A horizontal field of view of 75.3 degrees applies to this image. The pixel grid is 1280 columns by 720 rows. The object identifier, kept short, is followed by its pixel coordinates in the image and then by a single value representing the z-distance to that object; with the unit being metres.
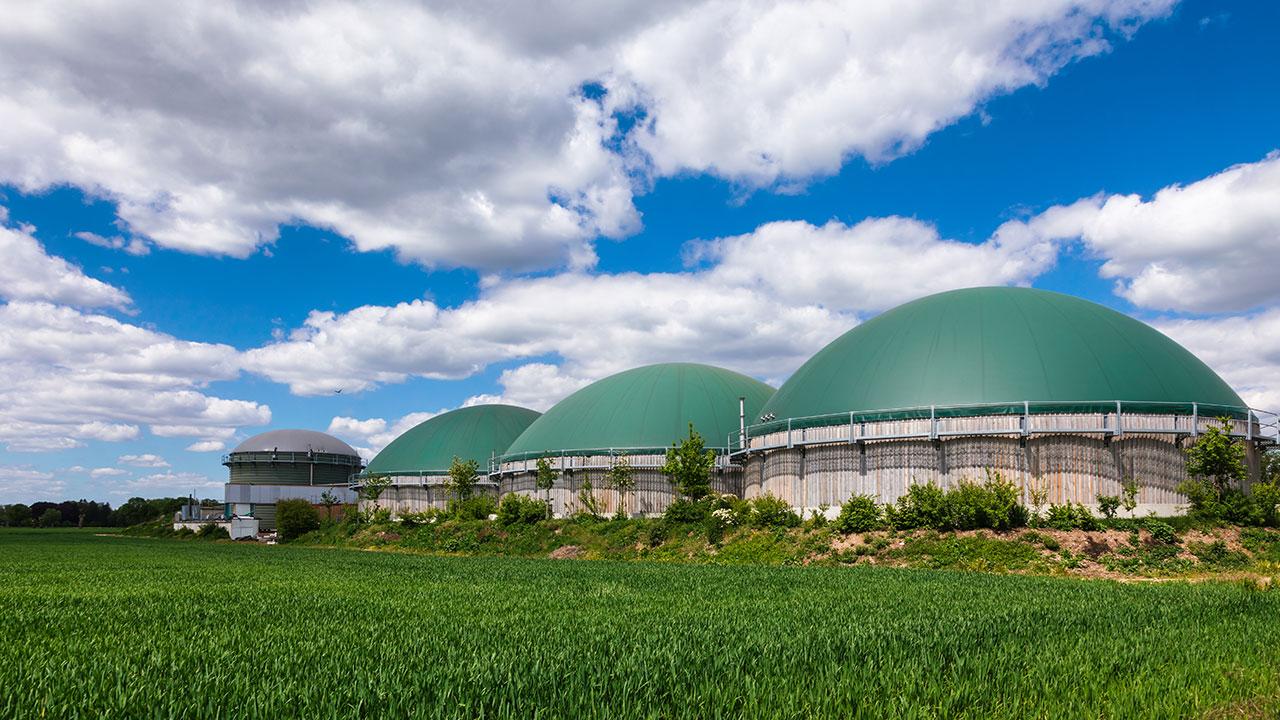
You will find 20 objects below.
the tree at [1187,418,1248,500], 39.28
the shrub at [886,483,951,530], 38.25
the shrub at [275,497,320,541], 79.00
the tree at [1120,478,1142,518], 38.69
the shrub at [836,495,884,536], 39.72
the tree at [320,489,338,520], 94.06
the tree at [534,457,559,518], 62.38
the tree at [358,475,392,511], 82.88
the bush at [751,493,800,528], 43.28
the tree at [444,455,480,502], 75.88
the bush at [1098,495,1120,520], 38.12
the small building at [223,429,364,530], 110.50
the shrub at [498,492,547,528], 60.53
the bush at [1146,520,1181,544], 34.56
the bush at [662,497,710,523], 47.81
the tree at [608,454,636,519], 59.66
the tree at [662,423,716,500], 52.62
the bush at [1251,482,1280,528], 36.53
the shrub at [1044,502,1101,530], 36.28
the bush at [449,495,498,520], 67.50
